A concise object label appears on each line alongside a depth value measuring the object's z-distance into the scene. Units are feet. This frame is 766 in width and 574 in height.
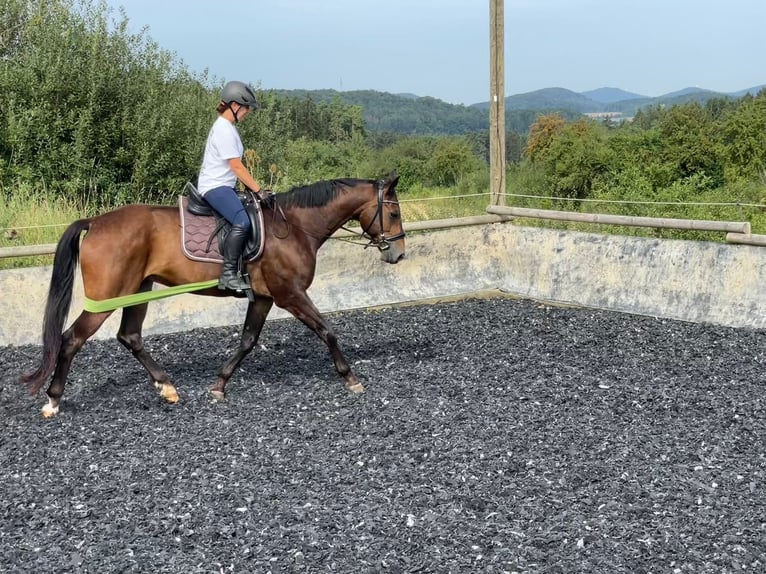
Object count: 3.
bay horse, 20.08
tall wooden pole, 33.12
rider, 20.56
